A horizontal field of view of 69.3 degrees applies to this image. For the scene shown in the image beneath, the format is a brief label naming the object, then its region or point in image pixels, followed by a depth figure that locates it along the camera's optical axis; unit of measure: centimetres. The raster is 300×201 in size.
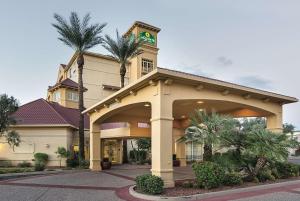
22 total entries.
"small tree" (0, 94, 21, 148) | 1728
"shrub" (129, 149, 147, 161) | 2649
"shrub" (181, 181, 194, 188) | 1004
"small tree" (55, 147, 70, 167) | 2035
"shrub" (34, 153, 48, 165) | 2010
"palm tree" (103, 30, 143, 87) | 2398
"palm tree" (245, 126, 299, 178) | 1084
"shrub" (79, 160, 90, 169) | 1937
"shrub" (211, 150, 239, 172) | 1076
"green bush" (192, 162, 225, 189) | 953
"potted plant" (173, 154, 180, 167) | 2047
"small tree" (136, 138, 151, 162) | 2652
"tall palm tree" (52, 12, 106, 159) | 2086
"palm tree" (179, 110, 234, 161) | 1050
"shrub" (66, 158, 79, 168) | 2006
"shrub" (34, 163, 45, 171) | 1764
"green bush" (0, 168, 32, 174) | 1645
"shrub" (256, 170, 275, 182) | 1158
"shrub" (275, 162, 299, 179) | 1271
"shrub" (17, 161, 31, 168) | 1991
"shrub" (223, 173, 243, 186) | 1028
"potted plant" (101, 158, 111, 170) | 1864
